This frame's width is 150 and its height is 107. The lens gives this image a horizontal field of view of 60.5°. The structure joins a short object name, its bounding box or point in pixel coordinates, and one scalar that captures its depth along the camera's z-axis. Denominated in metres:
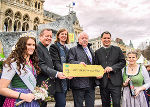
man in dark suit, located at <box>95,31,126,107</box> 2.91
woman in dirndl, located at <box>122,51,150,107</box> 2.79
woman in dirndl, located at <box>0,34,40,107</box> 1.69
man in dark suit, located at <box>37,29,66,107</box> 2.41
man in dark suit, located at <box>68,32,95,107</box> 2.73
